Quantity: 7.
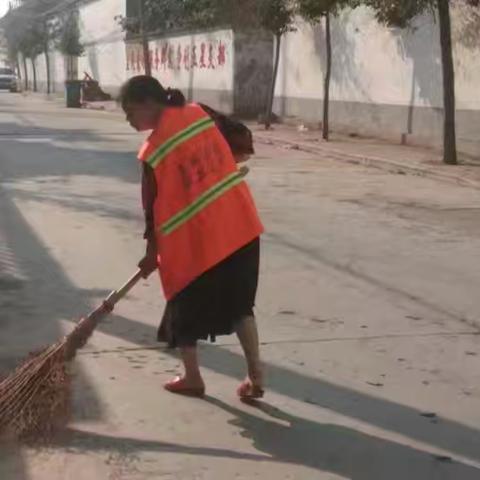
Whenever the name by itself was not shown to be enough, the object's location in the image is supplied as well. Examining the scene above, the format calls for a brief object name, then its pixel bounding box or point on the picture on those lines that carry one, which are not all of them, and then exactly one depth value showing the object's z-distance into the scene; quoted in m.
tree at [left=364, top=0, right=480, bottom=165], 16.03
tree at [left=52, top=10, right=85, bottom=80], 56.31
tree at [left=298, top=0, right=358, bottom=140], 20.42
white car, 69.81
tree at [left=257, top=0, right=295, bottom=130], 24.33
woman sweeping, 4.40
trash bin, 44.44
